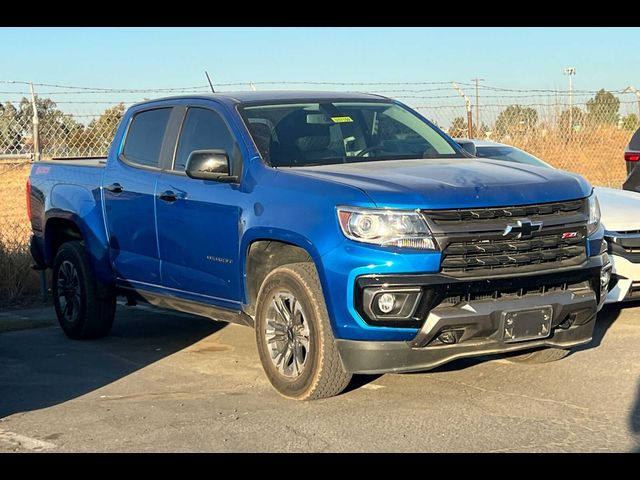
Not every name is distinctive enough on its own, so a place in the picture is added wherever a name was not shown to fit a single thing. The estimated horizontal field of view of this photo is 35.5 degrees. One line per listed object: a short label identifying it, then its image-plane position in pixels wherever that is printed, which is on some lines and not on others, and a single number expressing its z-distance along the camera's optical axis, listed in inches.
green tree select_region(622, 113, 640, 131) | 879.4
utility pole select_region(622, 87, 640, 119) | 709.2
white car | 311.6
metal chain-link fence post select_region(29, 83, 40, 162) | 445.7
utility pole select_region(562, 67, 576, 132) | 706.0
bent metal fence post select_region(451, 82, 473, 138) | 591.8
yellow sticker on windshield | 275.6
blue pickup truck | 215.8
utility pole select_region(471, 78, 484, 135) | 628.7
